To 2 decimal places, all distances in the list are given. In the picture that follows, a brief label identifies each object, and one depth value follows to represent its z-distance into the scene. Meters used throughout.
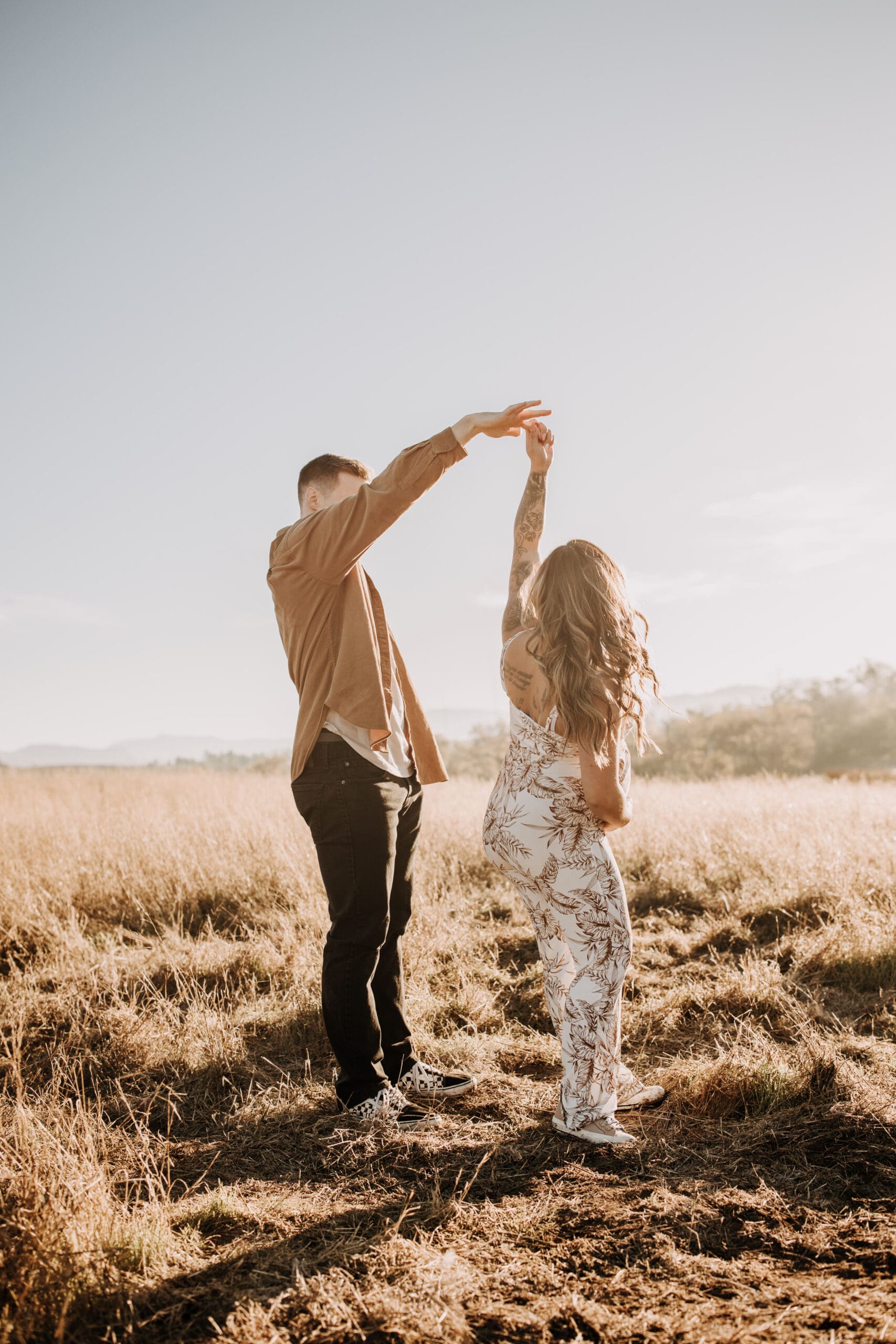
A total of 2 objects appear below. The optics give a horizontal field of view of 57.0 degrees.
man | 2.83
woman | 2.71
